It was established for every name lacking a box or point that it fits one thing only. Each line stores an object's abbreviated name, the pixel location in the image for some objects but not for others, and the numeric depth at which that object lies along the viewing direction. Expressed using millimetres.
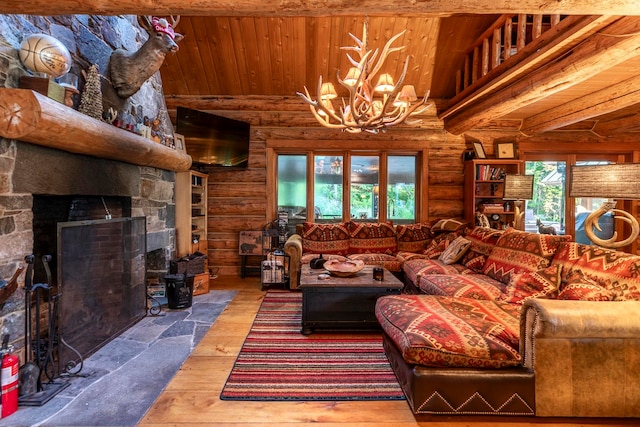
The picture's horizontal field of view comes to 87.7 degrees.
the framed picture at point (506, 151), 5148
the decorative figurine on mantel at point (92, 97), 2531
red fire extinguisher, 1799
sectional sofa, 1745
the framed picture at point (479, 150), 5078
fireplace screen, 2262
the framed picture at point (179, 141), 4305
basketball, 2006
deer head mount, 2967
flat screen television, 4684
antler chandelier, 2705
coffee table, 2920
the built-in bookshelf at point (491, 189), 4988
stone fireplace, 1939
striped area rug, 2064
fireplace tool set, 1955
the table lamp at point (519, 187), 3820
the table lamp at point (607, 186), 2062
